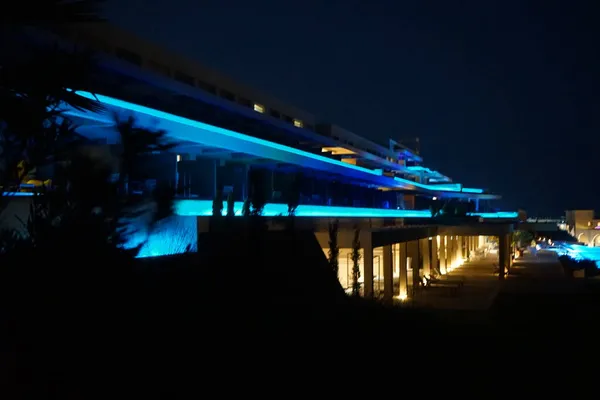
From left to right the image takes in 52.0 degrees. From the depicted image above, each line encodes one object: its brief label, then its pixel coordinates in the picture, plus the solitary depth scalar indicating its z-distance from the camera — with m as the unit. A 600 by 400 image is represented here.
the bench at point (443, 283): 24.23
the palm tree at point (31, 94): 4.73
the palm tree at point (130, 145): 6.32
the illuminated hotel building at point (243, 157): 13.50
